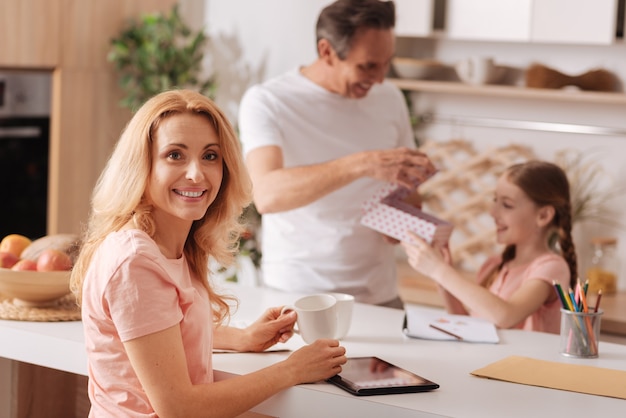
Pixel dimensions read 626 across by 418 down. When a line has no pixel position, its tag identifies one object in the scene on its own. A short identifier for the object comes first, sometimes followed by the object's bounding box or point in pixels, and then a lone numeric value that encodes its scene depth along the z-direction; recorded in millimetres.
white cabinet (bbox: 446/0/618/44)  3240
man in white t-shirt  2451
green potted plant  3863
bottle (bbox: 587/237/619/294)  3307
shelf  3236
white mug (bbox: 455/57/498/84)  3490
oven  3592
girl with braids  2213
